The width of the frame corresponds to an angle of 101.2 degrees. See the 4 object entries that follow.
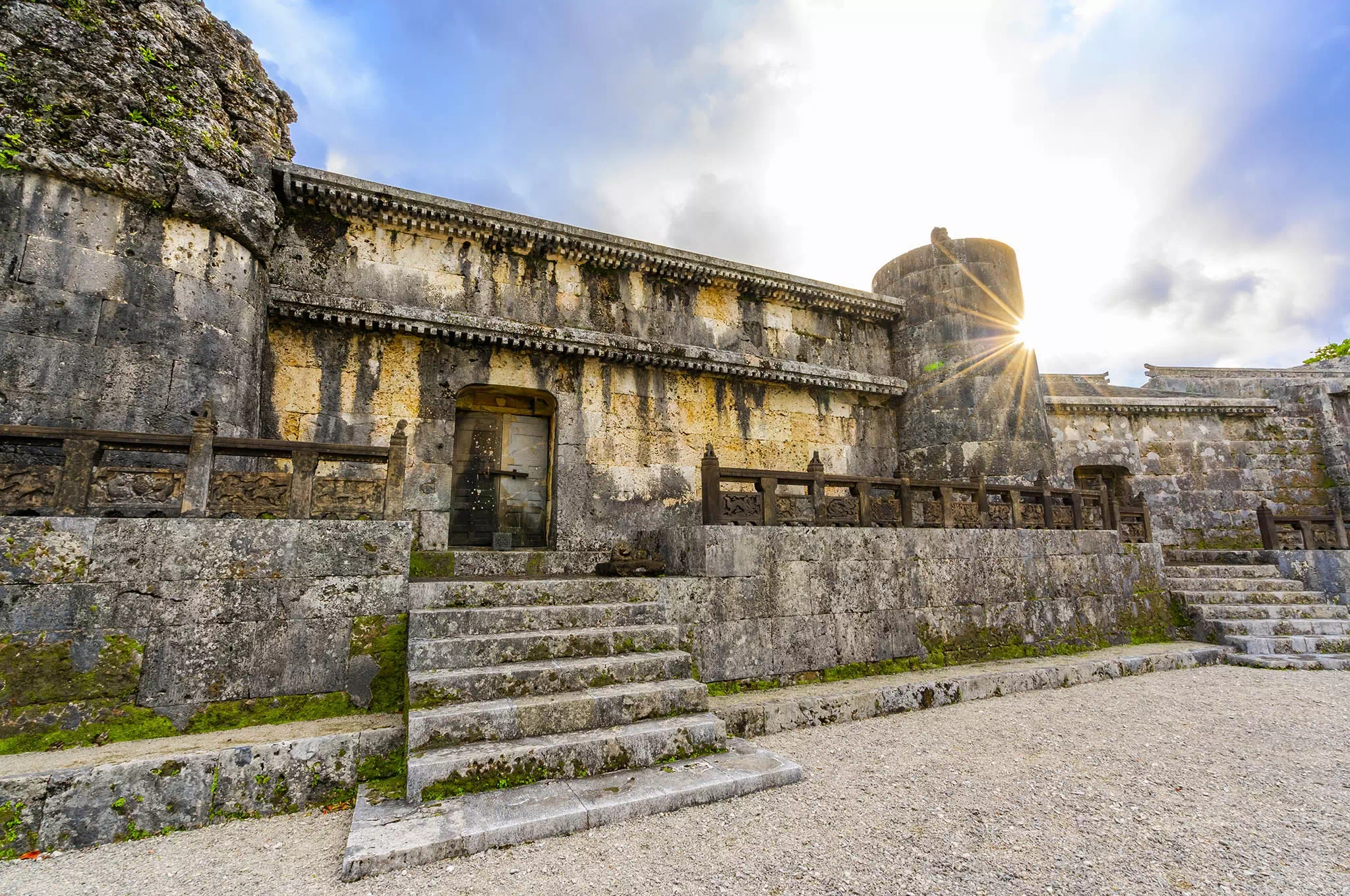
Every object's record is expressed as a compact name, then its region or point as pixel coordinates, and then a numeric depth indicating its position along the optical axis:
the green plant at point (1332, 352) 26.38
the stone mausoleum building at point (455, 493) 4.15
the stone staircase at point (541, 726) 3.35
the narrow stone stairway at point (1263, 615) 8.45
